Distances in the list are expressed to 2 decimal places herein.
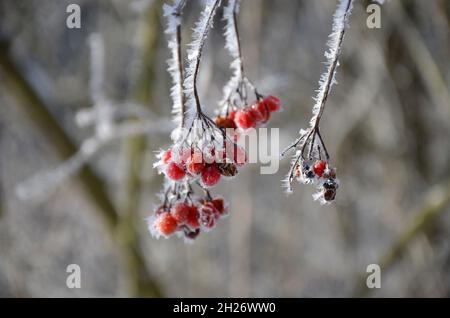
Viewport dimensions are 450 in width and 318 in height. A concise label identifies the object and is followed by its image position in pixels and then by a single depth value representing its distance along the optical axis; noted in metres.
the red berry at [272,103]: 0.59
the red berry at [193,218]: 0.58
